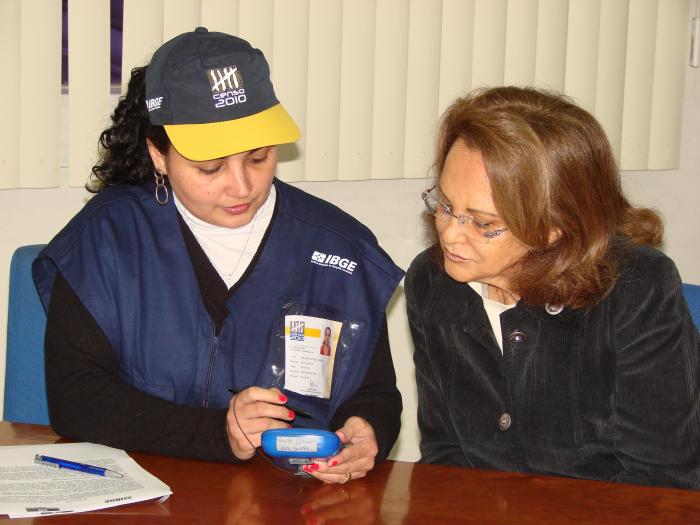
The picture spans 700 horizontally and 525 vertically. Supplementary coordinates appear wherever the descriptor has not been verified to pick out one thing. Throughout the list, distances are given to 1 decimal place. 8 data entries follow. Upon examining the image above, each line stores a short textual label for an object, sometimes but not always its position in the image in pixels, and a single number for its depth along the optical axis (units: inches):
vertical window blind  109.0
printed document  61.4
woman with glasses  77.3
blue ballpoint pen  67.4
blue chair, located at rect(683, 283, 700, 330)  85.0
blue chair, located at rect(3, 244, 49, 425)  86.3
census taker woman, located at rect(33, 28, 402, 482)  77.9
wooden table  61.5
